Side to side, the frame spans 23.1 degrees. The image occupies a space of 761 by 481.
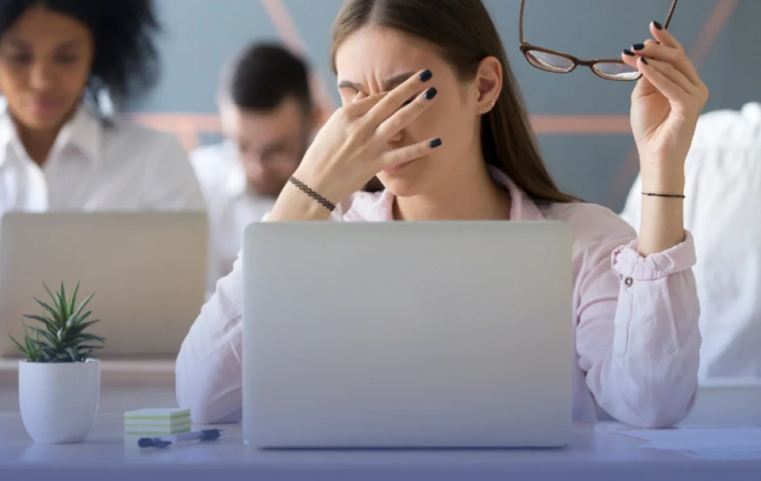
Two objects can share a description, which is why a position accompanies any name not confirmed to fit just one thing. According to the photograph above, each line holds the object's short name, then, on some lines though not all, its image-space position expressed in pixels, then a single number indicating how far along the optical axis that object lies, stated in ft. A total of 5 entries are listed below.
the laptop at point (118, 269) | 10.51
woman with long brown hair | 7.61
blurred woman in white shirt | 18.79
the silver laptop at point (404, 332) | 6.40
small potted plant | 6.79
